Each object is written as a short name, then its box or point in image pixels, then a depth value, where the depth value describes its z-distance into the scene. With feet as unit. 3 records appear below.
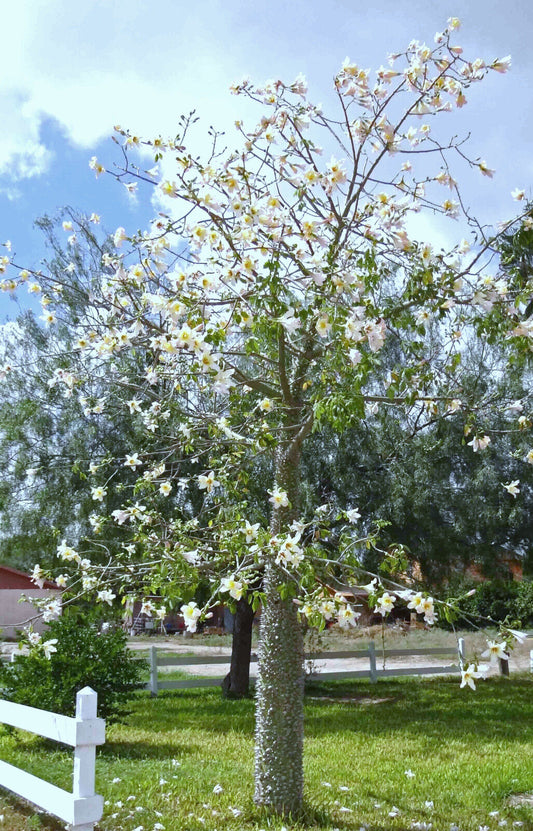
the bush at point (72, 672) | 28.96
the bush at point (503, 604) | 86.48
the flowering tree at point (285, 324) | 16.49
